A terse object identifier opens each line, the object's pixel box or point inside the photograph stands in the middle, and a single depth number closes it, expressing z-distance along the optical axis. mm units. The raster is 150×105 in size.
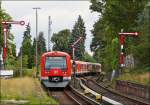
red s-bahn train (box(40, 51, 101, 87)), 44469
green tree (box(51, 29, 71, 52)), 130075
